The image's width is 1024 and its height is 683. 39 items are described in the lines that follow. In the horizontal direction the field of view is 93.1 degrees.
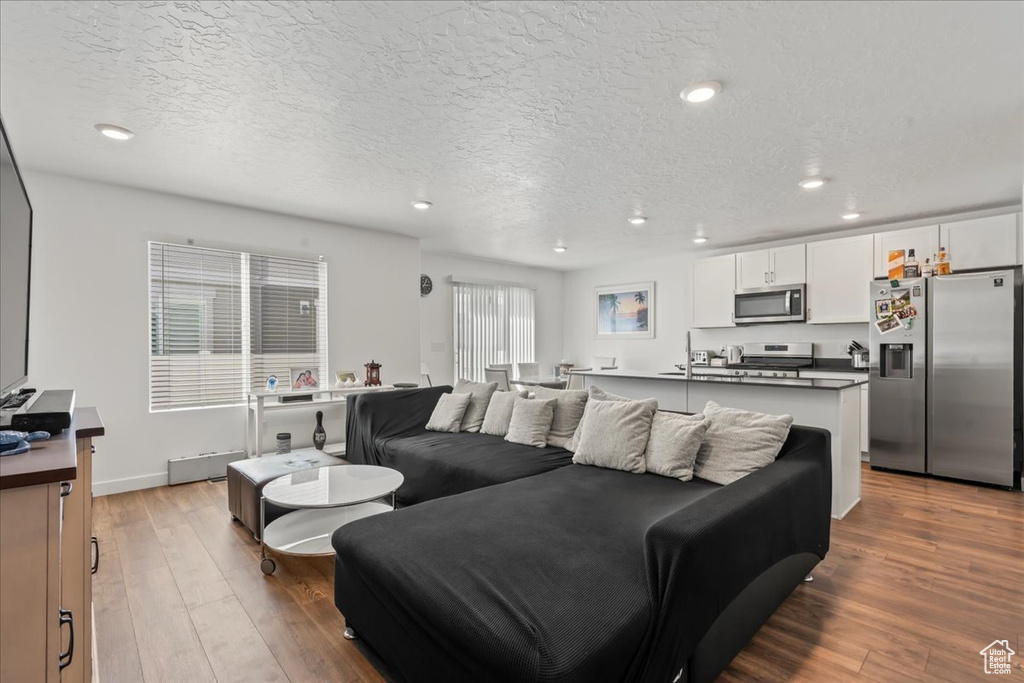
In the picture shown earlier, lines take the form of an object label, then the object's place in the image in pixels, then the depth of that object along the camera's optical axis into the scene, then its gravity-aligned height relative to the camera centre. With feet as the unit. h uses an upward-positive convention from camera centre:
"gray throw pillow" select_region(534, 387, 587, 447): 11.02 -1.75
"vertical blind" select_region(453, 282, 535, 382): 22.49 +0.69
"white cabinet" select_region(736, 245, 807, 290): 17.72 +2.80
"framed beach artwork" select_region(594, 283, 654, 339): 23.40 +1.49
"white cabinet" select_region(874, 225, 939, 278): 14.83 +3.07
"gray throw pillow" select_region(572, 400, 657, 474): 8.76 -1.78
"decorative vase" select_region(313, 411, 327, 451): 15.38 -3.03
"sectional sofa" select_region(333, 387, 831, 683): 4.24 -2.43
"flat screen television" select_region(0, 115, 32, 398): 4.52 +0.73
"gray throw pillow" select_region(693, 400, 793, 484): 7.84 -1.72
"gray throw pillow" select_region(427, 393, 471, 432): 12.85 -1.96
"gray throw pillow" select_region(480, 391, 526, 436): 12.00 -1.81
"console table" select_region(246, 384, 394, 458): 13.93 -2.01
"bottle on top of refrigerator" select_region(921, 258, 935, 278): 14.28 +2.09
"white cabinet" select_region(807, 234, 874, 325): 16.21 +2.15
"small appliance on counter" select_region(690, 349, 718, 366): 20.77 -0.73
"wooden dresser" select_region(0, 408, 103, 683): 2.96 -1.40
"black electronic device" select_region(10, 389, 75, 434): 4.36 -0.72
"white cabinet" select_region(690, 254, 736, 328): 19.69 +2.10
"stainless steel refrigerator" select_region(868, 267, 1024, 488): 12.93 -1.03
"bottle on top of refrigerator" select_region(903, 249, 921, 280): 14.43 +2.16
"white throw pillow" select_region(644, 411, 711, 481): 8.30 -1.85
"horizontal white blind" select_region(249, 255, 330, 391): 15.12 +0.71
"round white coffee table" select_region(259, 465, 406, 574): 7.94 -2.63
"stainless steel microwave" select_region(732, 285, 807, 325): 17.57 +1.35
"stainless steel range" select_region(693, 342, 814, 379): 18.12 -0.75
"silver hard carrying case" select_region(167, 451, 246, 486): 13.21 -3.55
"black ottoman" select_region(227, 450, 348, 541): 9.32 -2.72
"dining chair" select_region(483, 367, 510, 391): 21.16 -1.57
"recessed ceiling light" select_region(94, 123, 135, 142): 9.10 +3.99
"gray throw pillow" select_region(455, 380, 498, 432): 12.84 -1.69
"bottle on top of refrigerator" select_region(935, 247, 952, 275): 14.07 +2.18
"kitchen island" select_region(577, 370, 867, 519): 10.69 -1.46
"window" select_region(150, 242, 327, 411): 13.50 +0.54
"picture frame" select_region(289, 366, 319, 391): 15.34 -1.24
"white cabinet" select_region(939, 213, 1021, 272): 13.53 +2.85
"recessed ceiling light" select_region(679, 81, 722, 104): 7.61 +4.01
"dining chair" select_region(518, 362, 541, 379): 23.45 -1.39
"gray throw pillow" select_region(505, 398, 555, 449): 10.93 -1.89
